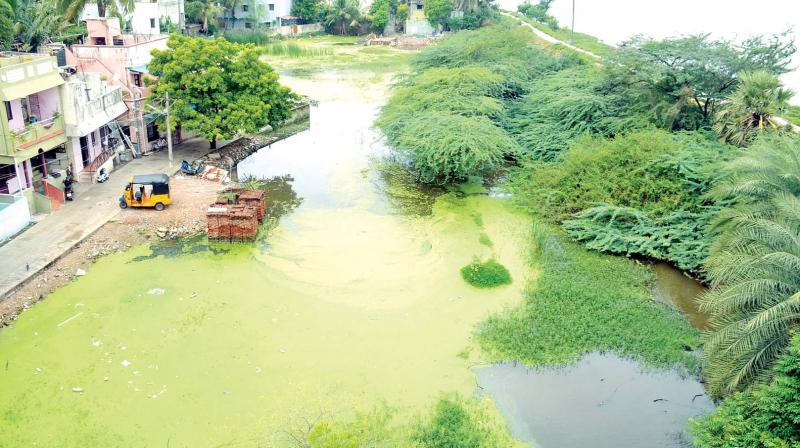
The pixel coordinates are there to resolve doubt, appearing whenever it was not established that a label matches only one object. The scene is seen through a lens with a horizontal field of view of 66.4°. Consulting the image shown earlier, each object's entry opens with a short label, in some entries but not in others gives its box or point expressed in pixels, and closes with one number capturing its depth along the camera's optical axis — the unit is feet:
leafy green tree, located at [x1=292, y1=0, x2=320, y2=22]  235.40
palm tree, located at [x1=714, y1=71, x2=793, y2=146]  68.28
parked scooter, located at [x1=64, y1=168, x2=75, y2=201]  69.82
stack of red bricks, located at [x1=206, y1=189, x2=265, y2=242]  64.08
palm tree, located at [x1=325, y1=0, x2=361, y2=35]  235.61
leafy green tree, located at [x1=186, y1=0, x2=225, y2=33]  189.37
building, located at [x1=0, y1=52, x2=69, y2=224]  63.00
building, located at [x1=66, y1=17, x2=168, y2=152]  87.31
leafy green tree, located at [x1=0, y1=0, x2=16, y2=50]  94.96
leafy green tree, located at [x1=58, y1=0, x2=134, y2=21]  112.16
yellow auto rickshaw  69.22
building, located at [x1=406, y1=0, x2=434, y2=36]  233.96
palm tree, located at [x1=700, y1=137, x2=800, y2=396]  38.60
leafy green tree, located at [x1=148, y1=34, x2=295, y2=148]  84.12
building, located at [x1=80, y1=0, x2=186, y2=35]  158.94
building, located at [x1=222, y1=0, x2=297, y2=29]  216.33
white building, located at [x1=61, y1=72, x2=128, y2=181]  72.69
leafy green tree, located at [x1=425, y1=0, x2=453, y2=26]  220.23
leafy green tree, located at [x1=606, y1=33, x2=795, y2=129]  78.18
